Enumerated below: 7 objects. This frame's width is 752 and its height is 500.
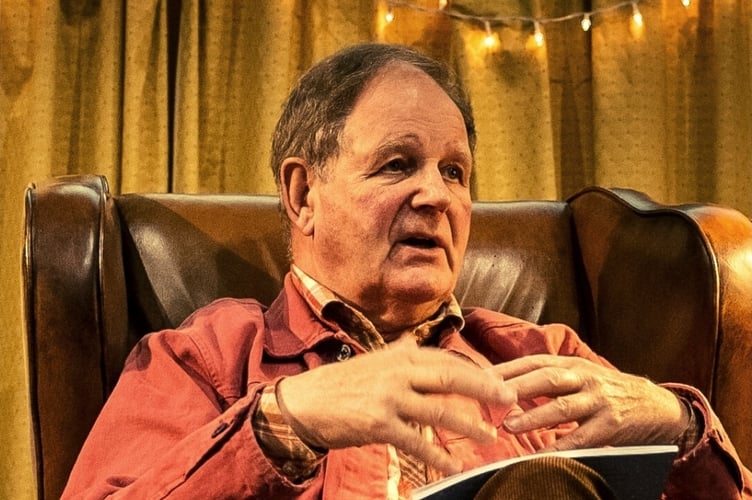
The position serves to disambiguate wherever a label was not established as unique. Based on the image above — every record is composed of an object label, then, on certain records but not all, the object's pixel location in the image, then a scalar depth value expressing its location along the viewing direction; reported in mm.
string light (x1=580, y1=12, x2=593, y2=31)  3947
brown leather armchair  2150
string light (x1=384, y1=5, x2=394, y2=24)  3874
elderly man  1587
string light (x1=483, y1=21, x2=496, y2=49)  3884
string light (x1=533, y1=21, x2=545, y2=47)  3895
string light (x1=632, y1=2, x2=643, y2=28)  3923
